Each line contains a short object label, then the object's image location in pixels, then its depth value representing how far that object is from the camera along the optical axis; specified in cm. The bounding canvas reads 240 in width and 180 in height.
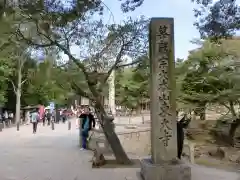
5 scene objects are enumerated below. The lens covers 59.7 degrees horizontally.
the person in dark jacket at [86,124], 828
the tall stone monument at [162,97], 476
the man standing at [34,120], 1314
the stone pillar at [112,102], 2405
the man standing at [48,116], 1824
